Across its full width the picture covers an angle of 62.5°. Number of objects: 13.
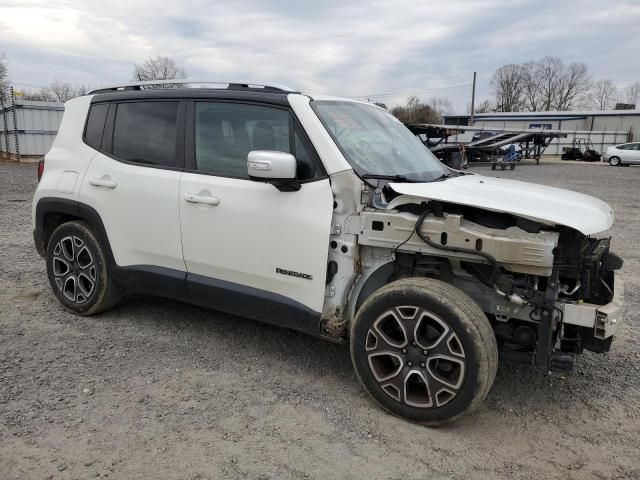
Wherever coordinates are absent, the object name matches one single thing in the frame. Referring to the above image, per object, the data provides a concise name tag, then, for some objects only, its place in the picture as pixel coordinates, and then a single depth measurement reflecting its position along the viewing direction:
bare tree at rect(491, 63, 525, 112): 86.19
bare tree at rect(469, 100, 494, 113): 83.29
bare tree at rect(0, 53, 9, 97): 43.28
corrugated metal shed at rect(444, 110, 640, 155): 50.62
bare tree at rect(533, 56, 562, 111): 86.88
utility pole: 63.76
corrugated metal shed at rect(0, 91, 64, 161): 21.12
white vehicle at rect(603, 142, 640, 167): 33.62
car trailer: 26.65
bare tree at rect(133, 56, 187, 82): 45.73
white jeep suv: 2.92
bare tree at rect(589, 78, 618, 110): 88.75
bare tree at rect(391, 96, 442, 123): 63.77
